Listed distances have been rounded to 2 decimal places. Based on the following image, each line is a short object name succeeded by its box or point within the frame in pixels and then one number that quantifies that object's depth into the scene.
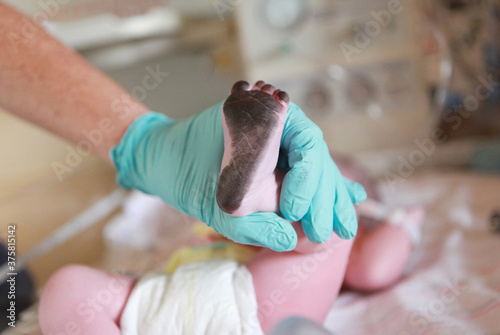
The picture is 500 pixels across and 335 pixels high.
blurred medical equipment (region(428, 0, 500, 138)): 1.46
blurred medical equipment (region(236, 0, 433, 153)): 1.67
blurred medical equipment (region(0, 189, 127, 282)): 1.04
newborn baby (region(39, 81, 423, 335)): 0.65
